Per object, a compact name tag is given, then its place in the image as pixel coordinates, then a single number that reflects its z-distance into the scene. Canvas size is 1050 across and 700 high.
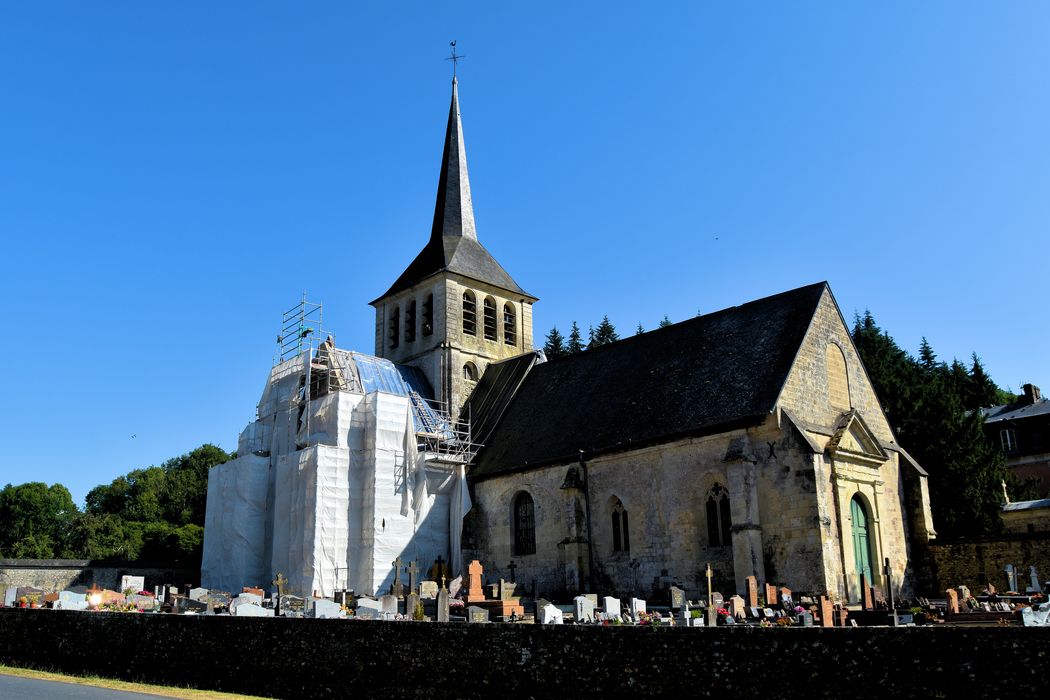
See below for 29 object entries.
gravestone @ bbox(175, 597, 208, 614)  20.84
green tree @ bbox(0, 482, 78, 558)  68.56
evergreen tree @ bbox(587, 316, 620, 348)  67.38
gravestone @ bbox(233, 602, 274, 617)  18.03
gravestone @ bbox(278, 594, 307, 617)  19.55
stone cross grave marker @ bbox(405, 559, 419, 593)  24.19
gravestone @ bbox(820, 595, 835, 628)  14.10
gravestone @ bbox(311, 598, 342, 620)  17.58
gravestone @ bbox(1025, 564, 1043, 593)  19.66
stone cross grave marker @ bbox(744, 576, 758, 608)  18.26
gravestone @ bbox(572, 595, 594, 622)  16.42
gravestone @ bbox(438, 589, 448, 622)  16.18
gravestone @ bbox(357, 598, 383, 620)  18.59
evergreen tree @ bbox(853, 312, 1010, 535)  31.66
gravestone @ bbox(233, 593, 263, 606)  21.45
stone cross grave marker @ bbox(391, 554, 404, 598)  25.34
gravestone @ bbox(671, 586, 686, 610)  18.51
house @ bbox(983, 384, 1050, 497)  47.22
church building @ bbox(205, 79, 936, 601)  20.62
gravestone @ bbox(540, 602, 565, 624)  15.55
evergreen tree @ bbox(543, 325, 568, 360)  67.25
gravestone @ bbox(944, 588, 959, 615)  17.33
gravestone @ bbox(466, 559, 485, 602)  23.89
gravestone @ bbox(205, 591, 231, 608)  21.86
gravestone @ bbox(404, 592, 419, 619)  18.60
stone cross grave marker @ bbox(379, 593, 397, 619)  19.77
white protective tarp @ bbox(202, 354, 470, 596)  27.12
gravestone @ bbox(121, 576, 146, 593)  27.17
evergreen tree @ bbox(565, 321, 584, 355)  67.56
